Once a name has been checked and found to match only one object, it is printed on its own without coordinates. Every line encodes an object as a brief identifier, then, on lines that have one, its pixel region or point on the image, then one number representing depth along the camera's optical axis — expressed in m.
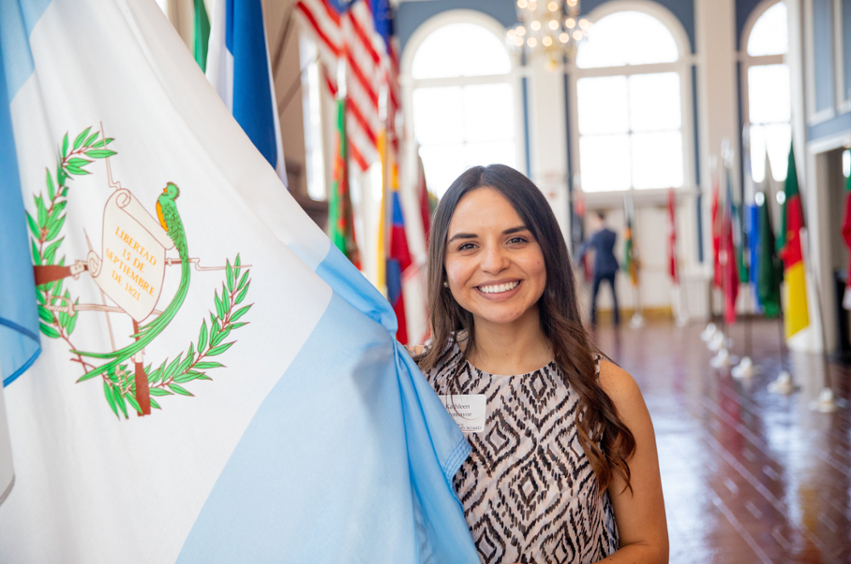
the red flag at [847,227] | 6.41
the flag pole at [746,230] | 7.66
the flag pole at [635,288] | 13.05
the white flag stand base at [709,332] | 10.86
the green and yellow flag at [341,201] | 3.77
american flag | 4.57
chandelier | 10.38
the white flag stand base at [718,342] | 9.37
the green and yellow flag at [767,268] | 7.36
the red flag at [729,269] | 8.38
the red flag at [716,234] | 9.71
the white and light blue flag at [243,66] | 1.91
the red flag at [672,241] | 12.47
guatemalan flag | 1.12
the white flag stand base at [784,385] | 6.73
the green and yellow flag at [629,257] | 13.01
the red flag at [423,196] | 6.00
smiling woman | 1.37
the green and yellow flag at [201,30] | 2.11
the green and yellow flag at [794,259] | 7.02
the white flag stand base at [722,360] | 8.39
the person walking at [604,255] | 12.04
